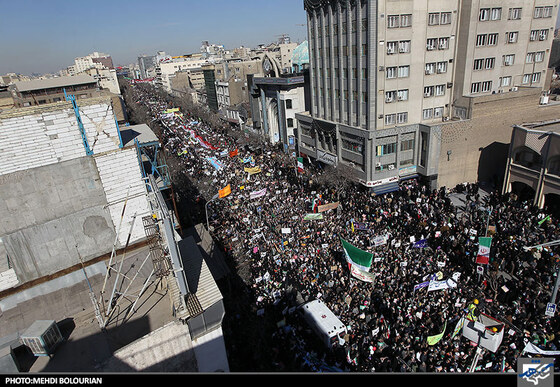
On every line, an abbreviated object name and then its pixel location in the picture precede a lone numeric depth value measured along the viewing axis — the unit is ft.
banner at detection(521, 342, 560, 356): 39.70
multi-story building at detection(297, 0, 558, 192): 88.99
